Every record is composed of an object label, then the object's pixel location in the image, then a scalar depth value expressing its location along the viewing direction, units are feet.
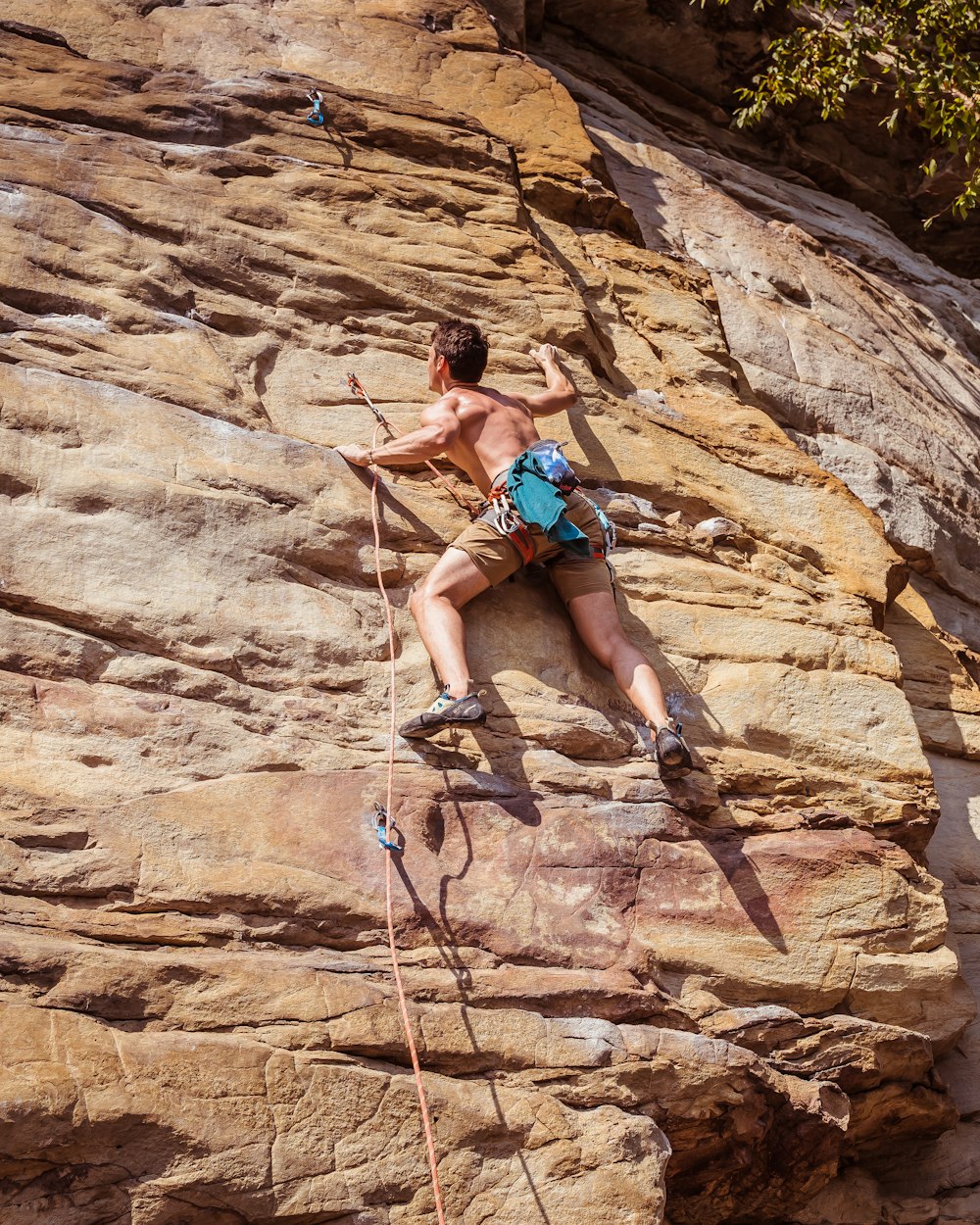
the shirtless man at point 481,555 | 17.37
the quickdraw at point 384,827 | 15.74
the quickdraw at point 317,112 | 25.17
